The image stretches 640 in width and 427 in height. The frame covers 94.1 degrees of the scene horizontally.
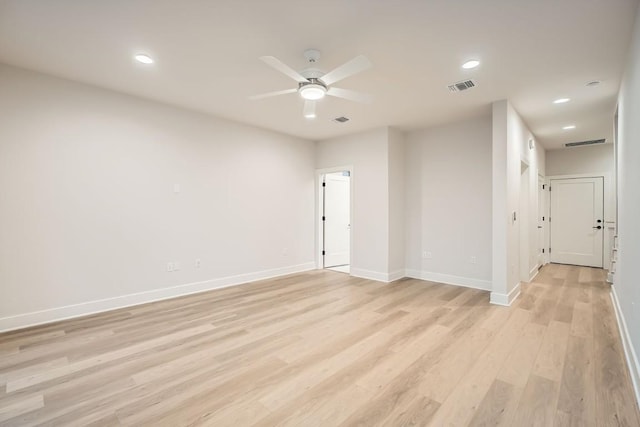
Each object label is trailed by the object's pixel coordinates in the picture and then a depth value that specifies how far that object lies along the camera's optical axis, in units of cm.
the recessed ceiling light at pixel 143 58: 291
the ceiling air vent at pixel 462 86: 346
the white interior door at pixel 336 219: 668
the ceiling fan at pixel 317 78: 241
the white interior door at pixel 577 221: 658
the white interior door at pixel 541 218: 661
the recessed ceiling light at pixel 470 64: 297
